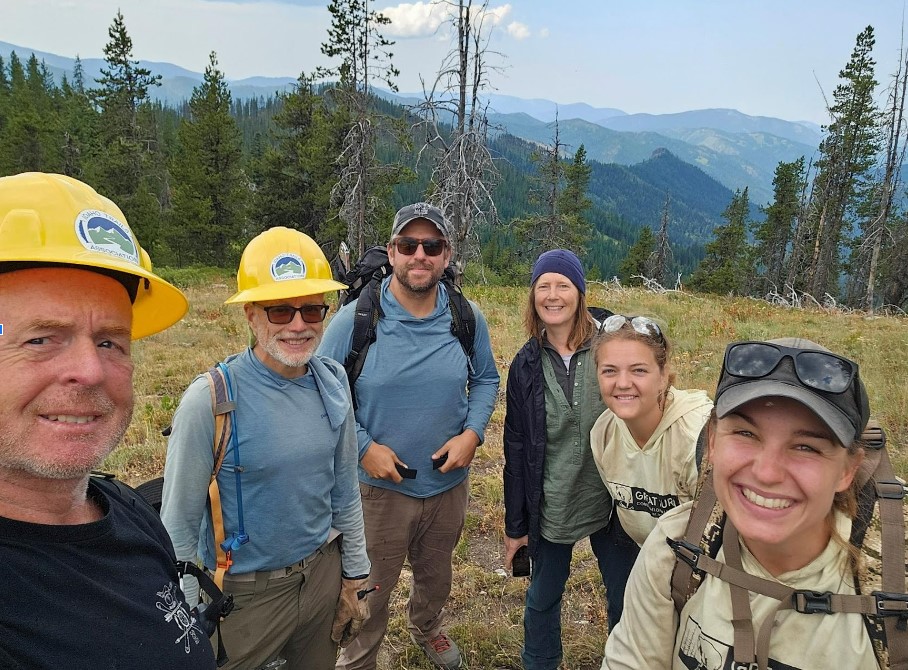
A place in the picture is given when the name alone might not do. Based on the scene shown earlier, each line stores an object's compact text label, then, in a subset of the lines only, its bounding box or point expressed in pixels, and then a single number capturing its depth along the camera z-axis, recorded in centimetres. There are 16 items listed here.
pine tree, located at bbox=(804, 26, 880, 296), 2567
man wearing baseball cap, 275
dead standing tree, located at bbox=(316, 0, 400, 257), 1869
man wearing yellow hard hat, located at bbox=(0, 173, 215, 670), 103
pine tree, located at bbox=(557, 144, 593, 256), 3636
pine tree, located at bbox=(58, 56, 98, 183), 3400
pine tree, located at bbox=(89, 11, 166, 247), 2994
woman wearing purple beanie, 264
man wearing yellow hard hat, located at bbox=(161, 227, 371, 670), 194
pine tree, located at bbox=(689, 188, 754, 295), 3841
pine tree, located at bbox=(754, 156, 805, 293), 3566
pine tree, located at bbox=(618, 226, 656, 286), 4675
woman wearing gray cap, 126
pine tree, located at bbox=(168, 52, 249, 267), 2888
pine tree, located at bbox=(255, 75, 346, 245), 2497
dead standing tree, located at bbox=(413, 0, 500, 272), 1214
